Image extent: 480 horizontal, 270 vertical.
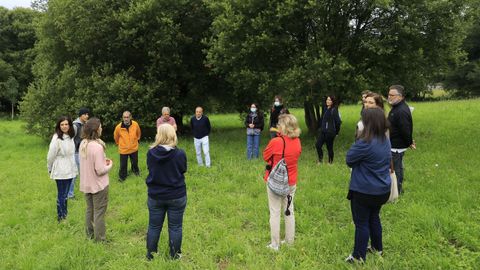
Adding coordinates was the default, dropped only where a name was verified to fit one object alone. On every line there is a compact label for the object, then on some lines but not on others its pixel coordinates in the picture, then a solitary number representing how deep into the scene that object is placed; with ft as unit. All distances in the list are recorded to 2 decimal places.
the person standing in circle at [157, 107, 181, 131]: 36.91
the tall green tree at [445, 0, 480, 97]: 159.02
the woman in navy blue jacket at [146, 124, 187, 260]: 16.67
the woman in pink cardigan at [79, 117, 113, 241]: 19.94
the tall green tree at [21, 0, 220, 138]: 58.65
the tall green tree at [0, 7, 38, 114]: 140.32
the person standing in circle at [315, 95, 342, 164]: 35.17
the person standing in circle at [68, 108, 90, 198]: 30.45
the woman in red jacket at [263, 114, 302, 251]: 17.89
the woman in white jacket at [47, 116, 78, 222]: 23.73
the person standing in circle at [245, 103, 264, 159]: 40.65
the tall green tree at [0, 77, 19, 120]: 127.13
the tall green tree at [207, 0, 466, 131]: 43.16
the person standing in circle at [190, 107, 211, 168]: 37.81
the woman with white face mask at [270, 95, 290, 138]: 41.16
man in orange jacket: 34.45
